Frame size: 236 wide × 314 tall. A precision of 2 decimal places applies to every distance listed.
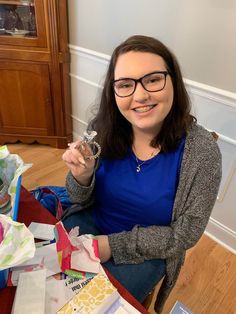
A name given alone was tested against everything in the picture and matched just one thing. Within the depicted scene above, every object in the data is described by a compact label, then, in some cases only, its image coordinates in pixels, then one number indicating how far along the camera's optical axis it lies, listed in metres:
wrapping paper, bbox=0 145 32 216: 0.75
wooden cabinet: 1.91
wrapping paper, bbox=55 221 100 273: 0.62
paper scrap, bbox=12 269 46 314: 0.53
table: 0.57
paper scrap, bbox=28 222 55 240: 0.69
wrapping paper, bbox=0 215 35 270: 0.50
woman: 0.79
